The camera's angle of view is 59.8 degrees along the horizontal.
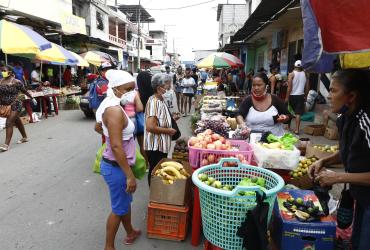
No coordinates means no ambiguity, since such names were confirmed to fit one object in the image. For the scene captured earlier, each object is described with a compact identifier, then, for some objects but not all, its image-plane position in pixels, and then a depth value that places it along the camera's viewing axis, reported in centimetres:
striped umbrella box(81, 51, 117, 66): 1786
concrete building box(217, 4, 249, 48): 4612
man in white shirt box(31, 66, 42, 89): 1350
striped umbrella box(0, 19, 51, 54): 948
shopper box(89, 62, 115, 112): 660
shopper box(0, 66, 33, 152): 770
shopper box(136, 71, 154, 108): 605
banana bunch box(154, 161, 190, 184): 369
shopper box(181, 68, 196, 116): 1292
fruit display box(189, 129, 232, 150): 366
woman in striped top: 416
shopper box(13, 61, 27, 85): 1240
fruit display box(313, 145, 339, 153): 636
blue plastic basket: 241
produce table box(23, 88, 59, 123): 1140
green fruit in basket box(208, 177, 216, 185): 282
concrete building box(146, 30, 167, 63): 6790
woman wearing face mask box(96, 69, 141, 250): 298
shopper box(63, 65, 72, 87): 2012
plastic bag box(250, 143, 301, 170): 343
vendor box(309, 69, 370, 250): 219
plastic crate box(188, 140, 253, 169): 351
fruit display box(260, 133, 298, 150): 356
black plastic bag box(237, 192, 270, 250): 232
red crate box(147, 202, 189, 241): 369
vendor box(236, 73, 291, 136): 446
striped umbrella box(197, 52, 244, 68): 1464
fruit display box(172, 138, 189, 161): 480
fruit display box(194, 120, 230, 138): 518
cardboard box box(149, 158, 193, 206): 362
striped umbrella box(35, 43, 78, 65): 1196
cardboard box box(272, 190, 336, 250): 289
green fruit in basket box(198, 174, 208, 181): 286
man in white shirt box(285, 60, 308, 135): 927
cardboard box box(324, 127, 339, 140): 844
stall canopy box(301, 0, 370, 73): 161
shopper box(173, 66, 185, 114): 1349
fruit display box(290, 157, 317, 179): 475
